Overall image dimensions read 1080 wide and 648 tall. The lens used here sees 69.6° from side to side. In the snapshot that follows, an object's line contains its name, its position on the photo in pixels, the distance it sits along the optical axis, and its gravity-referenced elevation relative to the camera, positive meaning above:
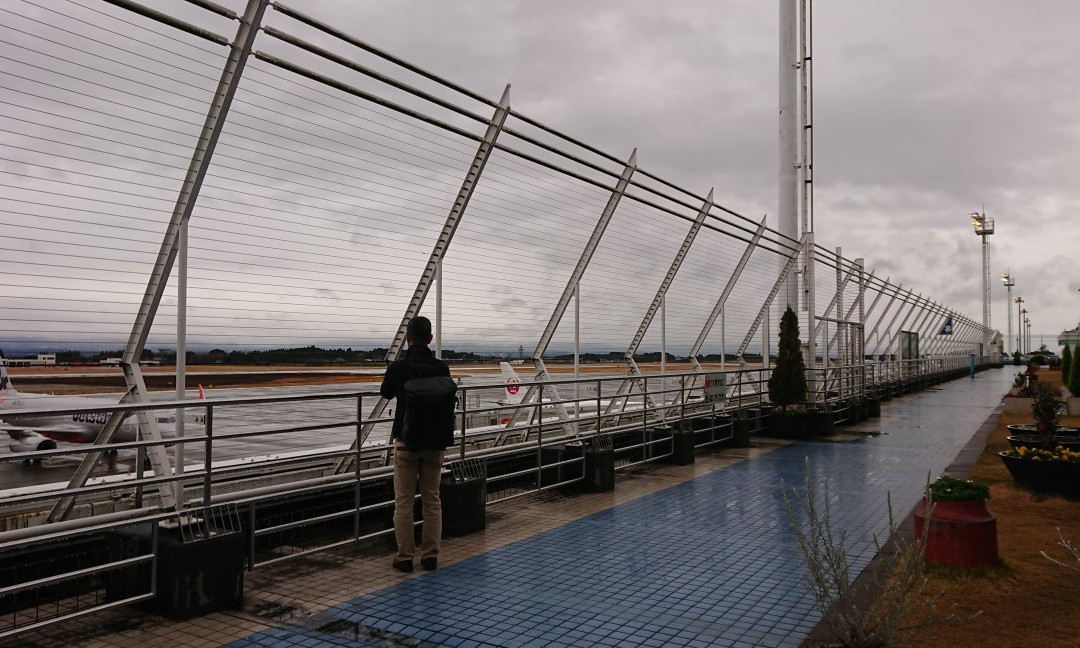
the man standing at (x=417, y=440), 5.17 -0.64
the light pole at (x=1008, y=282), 92.44 +8.10
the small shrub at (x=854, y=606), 2.99 -1.03
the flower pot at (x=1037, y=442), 8.23 -1.02
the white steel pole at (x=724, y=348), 13.82 -0.01
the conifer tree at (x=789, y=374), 14.23 -0.48
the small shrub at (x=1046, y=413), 8.10 -0.67
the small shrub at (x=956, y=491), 5.04 -0.93
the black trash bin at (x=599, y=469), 8.09 -1.28
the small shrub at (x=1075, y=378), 17.52 -0.64
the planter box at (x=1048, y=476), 7.24 -1.20
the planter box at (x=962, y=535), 4.95 -1.20
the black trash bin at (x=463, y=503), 6.12 -1.26
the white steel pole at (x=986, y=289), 70.38 +5.49
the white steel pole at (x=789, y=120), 17.41 +5.13
